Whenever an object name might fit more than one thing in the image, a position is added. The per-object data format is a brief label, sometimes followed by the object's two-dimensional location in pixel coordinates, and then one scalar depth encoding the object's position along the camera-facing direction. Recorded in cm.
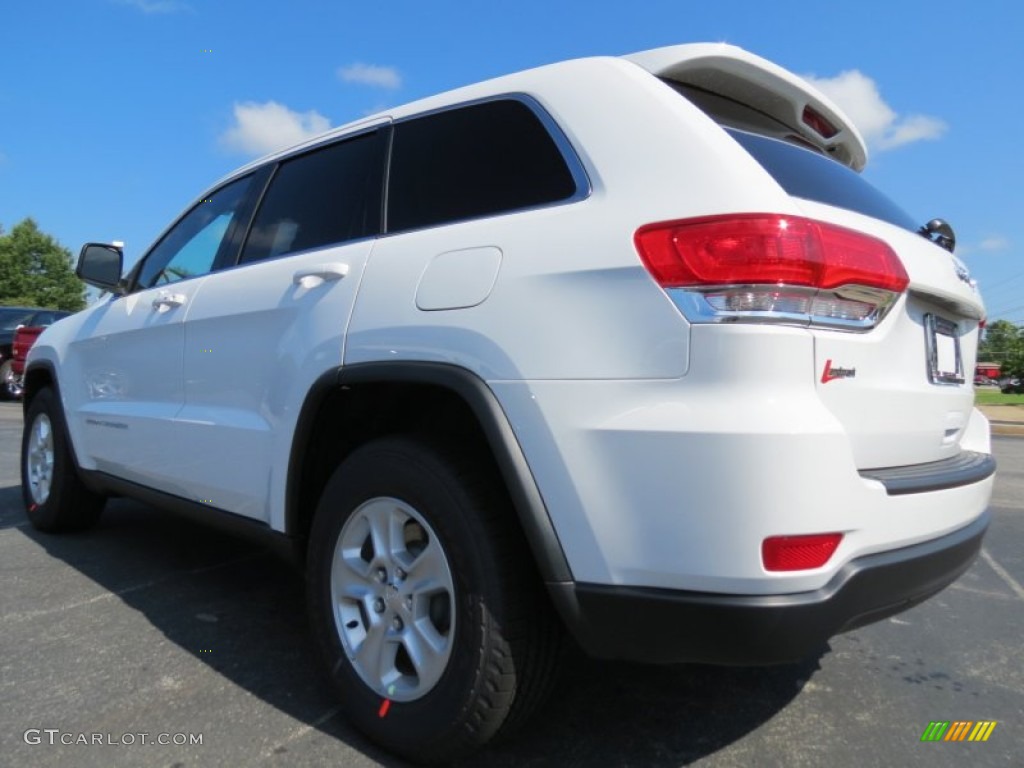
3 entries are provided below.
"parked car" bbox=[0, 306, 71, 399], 1370
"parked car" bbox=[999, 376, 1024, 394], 6769
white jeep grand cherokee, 163
